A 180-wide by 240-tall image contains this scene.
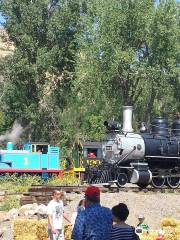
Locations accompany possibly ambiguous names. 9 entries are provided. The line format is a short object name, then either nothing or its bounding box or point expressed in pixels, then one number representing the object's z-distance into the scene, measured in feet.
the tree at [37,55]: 154.71
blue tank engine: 109.29
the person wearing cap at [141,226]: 44.27
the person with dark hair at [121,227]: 24.36
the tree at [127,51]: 141.69
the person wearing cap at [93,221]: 25.84
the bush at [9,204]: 70.95
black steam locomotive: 80.48
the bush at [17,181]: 90.10
